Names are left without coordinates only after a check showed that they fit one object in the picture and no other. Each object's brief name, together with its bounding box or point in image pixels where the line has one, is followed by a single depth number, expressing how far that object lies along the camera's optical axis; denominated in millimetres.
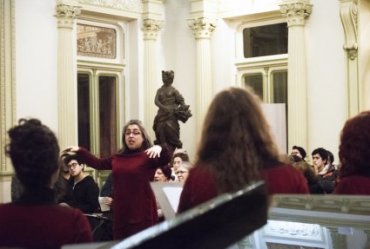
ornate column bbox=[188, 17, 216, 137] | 13039
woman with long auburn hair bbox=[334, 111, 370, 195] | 2492
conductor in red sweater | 4789
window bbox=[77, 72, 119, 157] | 12484
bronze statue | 11219
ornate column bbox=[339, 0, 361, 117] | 10852
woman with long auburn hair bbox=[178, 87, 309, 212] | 2295
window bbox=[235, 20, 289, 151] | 12516
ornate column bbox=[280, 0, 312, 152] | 11469
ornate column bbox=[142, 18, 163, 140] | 13055
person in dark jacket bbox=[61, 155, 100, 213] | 6094
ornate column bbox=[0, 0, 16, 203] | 10375
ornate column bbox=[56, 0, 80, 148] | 11391
